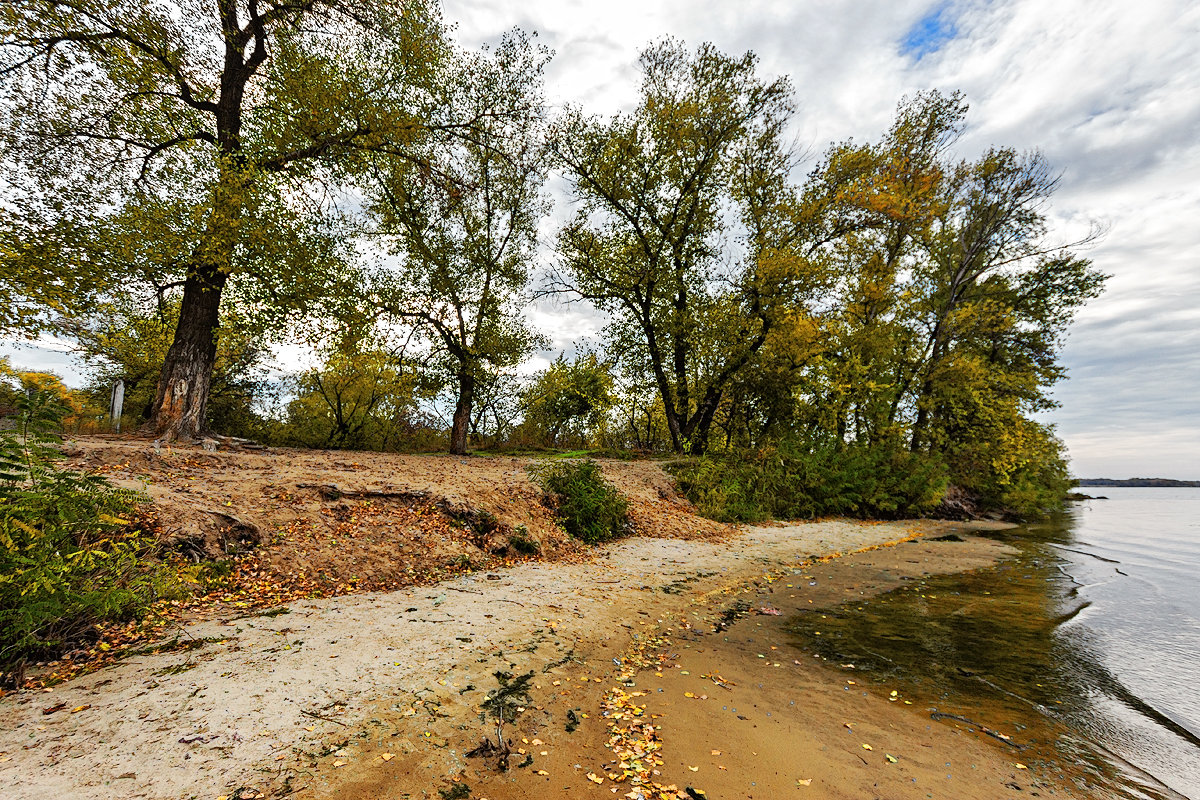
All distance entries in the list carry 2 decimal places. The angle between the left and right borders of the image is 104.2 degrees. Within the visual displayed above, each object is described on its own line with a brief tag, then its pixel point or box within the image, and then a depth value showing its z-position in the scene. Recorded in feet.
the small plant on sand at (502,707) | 9.98
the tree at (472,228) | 52.42
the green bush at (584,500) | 32.24
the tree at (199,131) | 30.17
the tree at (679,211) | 57.88
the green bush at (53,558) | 10.98
